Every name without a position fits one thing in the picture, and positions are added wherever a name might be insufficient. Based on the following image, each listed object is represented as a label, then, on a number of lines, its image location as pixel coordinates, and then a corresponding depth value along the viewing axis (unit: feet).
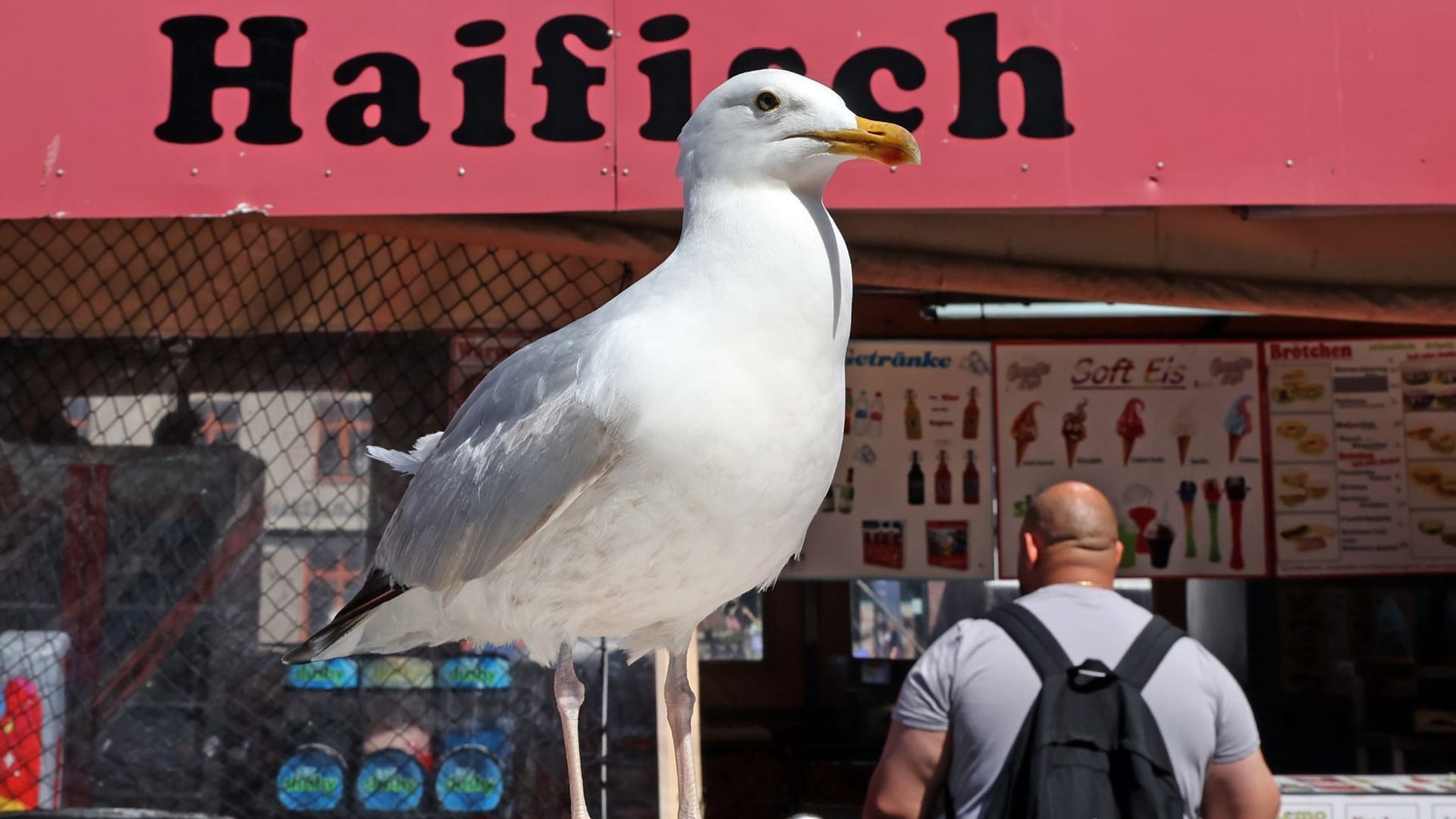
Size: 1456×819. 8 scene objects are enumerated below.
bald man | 8.34
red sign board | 10.03
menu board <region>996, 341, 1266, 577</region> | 14.53
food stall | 10.11
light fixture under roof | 14.74
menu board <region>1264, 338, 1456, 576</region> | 14.57
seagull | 4.88
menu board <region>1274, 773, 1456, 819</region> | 10.44
